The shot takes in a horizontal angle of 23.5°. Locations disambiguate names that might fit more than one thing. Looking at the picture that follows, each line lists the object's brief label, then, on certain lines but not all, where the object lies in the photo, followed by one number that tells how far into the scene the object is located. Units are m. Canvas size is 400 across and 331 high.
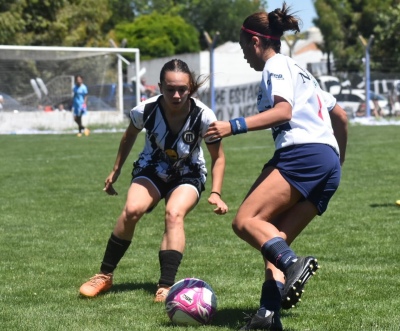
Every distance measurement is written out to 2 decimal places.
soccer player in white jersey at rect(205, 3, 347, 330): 5.38
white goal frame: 32.28
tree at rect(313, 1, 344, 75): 54.62
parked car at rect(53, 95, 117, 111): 33.44
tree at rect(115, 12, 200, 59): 75.38
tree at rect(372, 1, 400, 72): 46.78
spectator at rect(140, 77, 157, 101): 35.35
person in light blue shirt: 30.08
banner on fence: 37.59
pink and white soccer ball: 5.82
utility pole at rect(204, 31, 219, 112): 30.52
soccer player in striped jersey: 6.53
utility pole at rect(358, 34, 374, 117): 32.44
